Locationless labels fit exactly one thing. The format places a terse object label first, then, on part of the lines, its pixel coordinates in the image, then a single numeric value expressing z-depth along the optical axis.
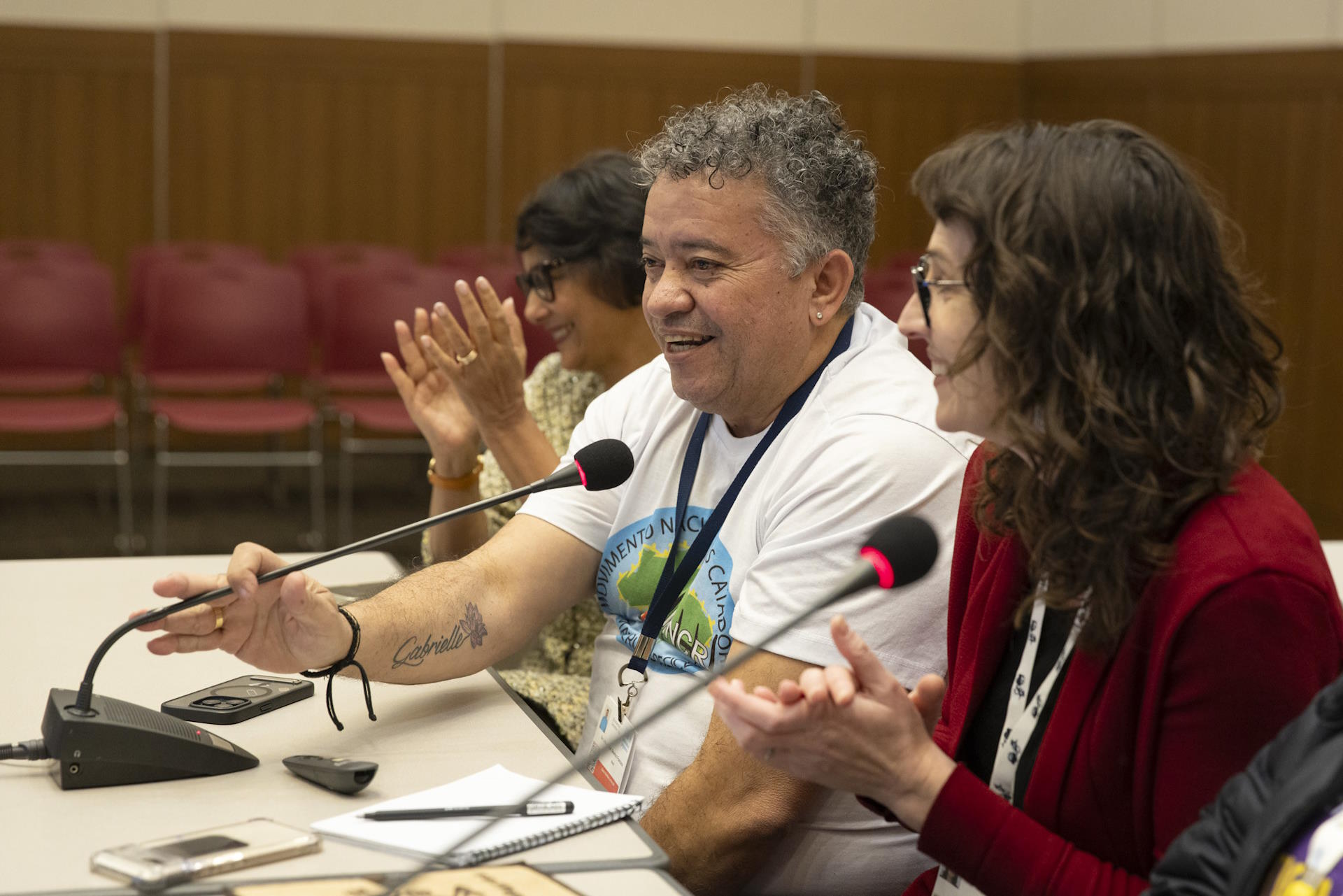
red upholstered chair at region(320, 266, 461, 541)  6.10
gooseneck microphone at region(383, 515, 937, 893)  1.32
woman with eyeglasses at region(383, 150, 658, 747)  2.73
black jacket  1.12
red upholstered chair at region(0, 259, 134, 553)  5.81
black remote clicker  1.62
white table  1.46
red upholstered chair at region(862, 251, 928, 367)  5.86
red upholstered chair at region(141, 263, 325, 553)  5.92
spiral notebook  1.46
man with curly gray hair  1.80
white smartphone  1.36
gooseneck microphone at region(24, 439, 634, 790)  1.61
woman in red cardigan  1.31
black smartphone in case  1.88
